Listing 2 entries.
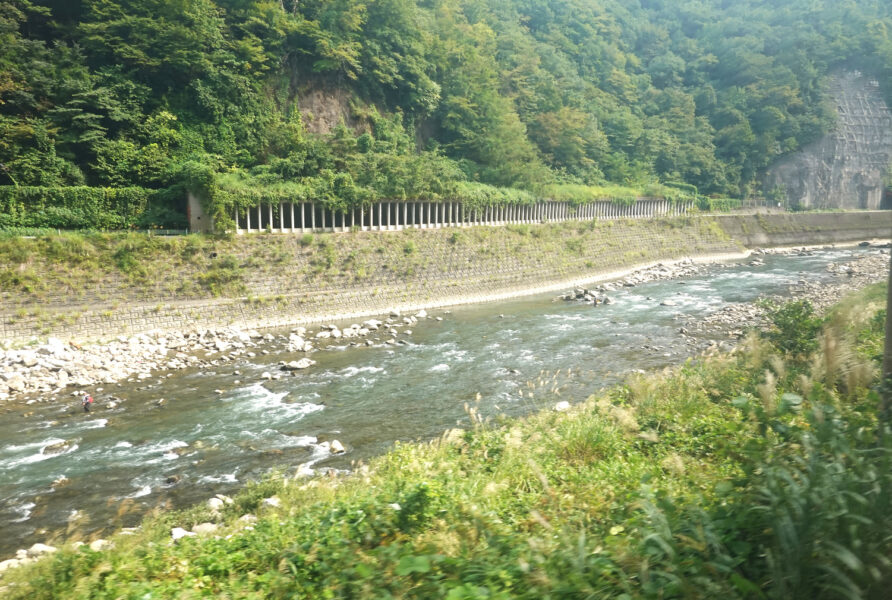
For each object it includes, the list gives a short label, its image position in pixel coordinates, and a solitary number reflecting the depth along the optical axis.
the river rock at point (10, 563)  6.83
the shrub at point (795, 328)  10.55
